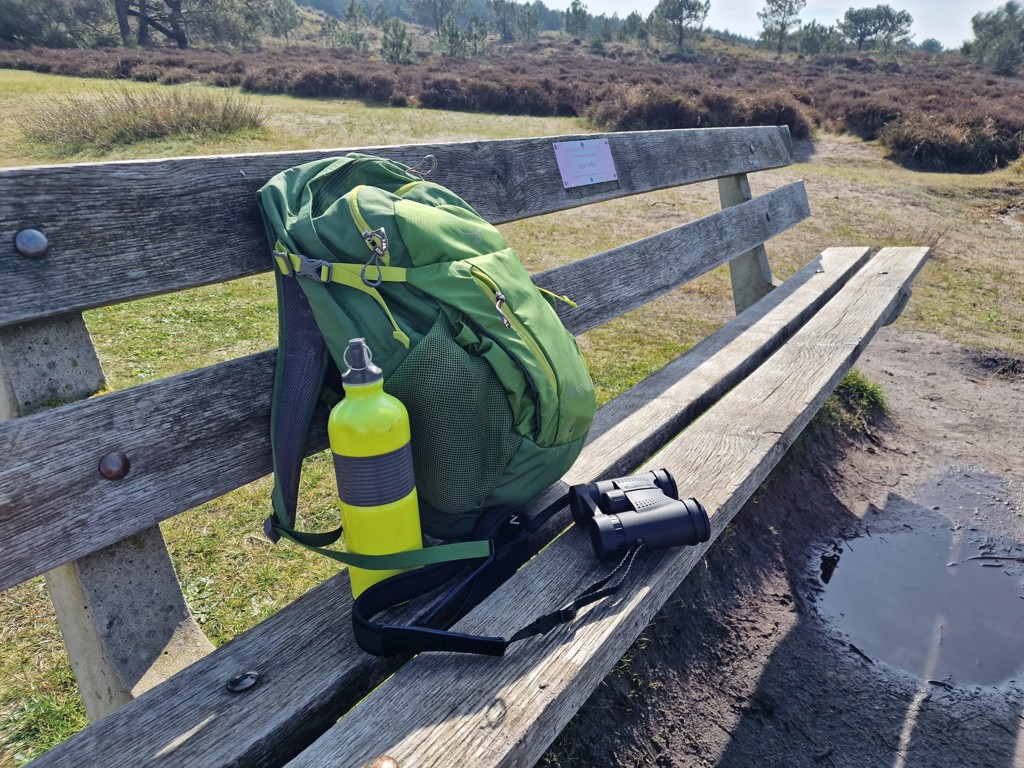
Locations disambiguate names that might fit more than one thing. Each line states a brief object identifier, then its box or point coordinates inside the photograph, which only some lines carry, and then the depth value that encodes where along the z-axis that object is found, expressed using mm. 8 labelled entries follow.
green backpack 1450
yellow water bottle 1264
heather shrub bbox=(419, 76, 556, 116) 21453
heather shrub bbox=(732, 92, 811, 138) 16844
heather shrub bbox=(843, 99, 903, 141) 17078
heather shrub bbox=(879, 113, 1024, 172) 13883
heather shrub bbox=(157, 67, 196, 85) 23281
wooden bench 1137
